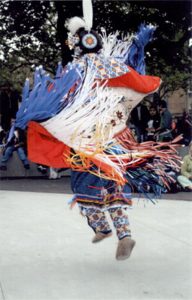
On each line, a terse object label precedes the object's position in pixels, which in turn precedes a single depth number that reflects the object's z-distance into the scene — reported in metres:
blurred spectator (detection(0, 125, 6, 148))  7.95
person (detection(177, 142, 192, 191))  7.79
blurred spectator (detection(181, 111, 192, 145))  12.89
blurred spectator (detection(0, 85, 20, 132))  8.06
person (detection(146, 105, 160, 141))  8.76
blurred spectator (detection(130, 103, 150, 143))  8.14
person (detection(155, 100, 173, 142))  8.33
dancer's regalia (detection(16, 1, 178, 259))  3.40
